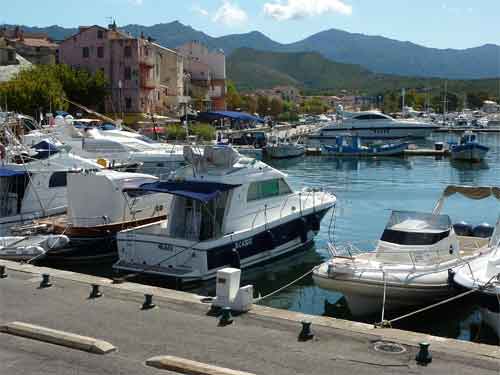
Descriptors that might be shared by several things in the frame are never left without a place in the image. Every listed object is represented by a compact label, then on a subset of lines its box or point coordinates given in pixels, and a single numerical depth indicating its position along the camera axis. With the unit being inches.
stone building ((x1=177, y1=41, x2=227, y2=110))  3759.1
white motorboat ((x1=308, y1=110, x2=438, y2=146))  3553.2
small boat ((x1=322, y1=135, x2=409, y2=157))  2714.1
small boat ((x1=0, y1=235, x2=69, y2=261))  795.4
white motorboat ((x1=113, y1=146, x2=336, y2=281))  756.0
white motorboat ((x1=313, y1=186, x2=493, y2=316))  636.7
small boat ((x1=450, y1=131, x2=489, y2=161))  2470.5
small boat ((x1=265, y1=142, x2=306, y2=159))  2669.8
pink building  2883.9
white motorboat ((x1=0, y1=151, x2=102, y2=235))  935.0
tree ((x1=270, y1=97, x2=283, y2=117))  5157.5
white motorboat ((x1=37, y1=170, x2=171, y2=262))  854.5
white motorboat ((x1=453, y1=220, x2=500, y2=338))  583.8
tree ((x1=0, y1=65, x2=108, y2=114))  2319.1
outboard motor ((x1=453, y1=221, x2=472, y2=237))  939.3
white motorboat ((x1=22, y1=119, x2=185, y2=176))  1305.4
